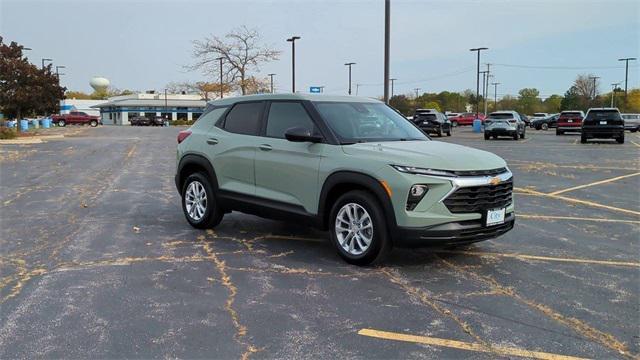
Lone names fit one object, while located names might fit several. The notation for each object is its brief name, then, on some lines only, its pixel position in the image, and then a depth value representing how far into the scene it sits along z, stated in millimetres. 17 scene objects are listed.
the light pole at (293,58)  38000
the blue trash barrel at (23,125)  44344
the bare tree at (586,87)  100438
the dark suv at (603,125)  26938
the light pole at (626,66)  75400
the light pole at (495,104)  115606
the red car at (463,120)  64250
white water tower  145375
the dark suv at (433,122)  35719
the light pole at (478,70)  57291
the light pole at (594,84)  100062
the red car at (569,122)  36625
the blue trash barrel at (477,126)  47284
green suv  5254
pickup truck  65000
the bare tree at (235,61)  50594
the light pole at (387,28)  17844
